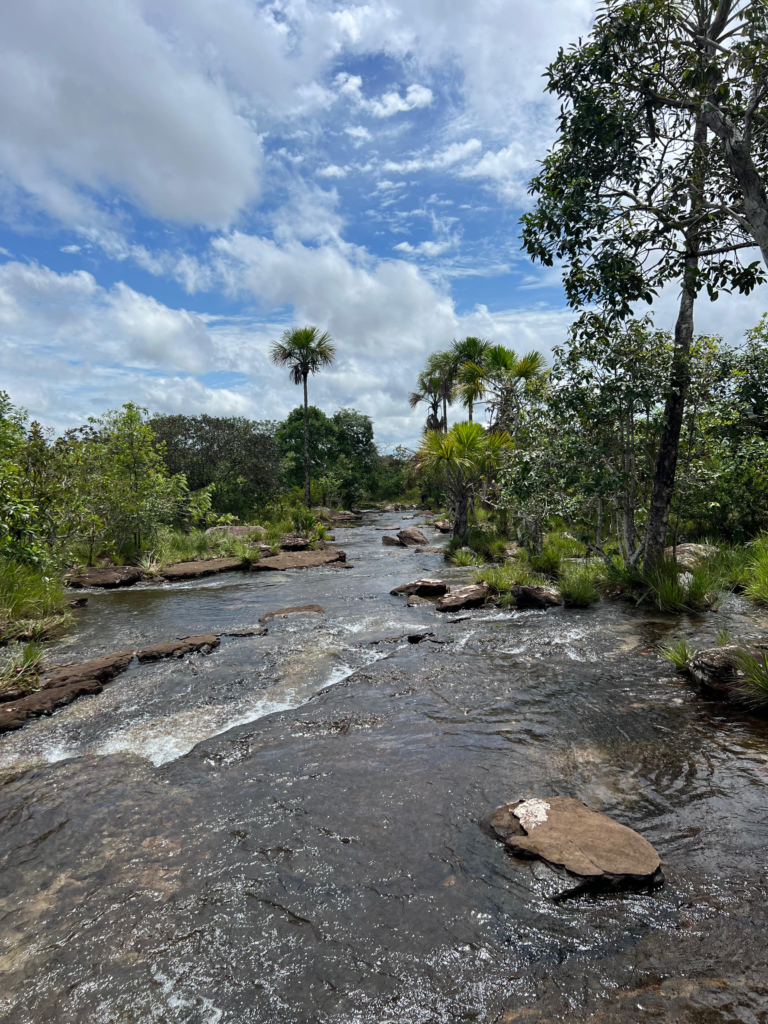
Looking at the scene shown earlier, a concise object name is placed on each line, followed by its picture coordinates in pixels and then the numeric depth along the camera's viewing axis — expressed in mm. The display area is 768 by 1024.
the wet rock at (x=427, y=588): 13562
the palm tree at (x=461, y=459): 19891
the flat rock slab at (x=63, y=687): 6504
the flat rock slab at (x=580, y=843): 3430
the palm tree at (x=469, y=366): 25641
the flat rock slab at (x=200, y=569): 17562
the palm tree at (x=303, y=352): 35000
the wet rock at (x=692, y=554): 12398
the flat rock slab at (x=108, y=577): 15992
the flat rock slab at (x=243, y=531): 23878
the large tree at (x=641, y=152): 5898
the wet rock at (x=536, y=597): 11891
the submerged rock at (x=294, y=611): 11922
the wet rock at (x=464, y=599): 12055
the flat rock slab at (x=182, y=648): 9016
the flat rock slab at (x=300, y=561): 19203
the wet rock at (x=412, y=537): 25438
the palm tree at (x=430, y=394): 40500
